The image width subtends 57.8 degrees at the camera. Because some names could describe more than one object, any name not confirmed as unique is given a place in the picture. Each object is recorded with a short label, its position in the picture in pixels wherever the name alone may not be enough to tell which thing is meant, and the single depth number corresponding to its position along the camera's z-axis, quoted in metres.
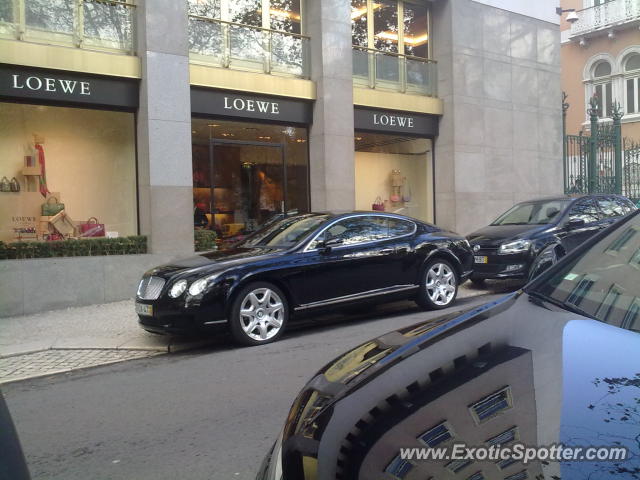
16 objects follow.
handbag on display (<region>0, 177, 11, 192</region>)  11.17
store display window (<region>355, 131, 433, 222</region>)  16.09
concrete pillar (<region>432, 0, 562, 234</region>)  16.94
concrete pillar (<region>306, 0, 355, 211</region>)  14.35
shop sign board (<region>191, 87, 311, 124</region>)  12.80
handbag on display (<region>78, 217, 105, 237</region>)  11.81
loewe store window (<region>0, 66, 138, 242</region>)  11.13
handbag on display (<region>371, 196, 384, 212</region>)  16.36
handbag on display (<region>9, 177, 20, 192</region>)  11.23
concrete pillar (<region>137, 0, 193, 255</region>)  11.79
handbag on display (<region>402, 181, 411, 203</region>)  17.14
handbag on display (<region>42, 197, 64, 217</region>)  11.50
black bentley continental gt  7.04
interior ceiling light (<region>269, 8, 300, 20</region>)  14.14
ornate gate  19.03
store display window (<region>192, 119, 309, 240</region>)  13.16
